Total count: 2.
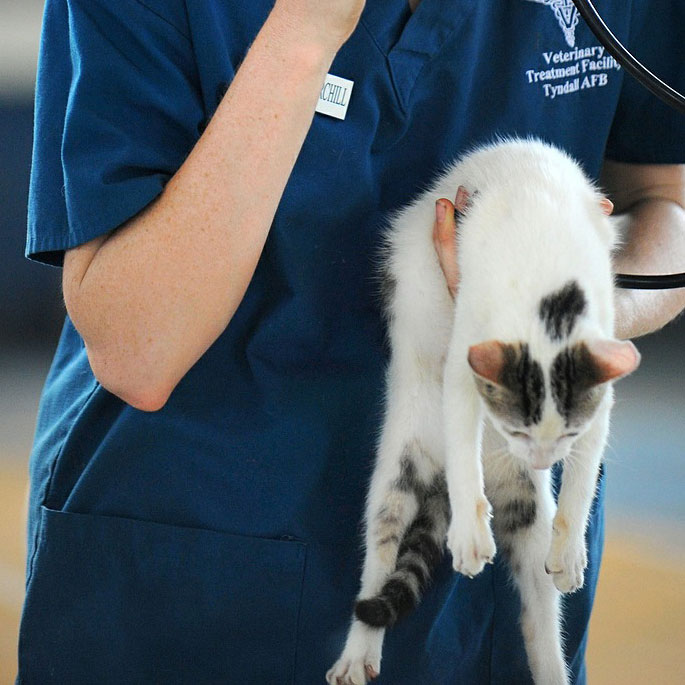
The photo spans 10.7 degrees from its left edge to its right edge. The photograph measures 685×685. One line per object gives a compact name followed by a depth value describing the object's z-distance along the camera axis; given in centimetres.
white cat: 232
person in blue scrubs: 229
